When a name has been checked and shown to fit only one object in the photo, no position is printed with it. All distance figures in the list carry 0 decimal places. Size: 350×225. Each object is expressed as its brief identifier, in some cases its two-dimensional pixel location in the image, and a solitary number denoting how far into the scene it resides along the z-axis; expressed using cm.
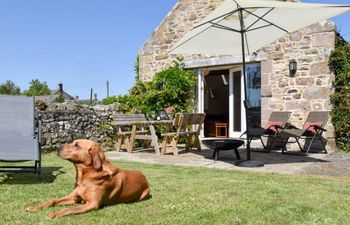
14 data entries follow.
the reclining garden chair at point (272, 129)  783
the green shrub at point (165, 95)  1026
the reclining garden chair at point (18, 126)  439
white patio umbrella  548
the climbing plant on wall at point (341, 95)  812
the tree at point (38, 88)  3346
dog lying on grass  314
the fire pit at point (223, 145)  649
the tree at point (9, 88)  2593
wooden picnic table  778
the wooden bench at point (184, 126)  736
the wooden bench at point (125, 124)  822
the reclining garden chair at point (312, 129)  755
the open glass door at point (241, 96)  948
